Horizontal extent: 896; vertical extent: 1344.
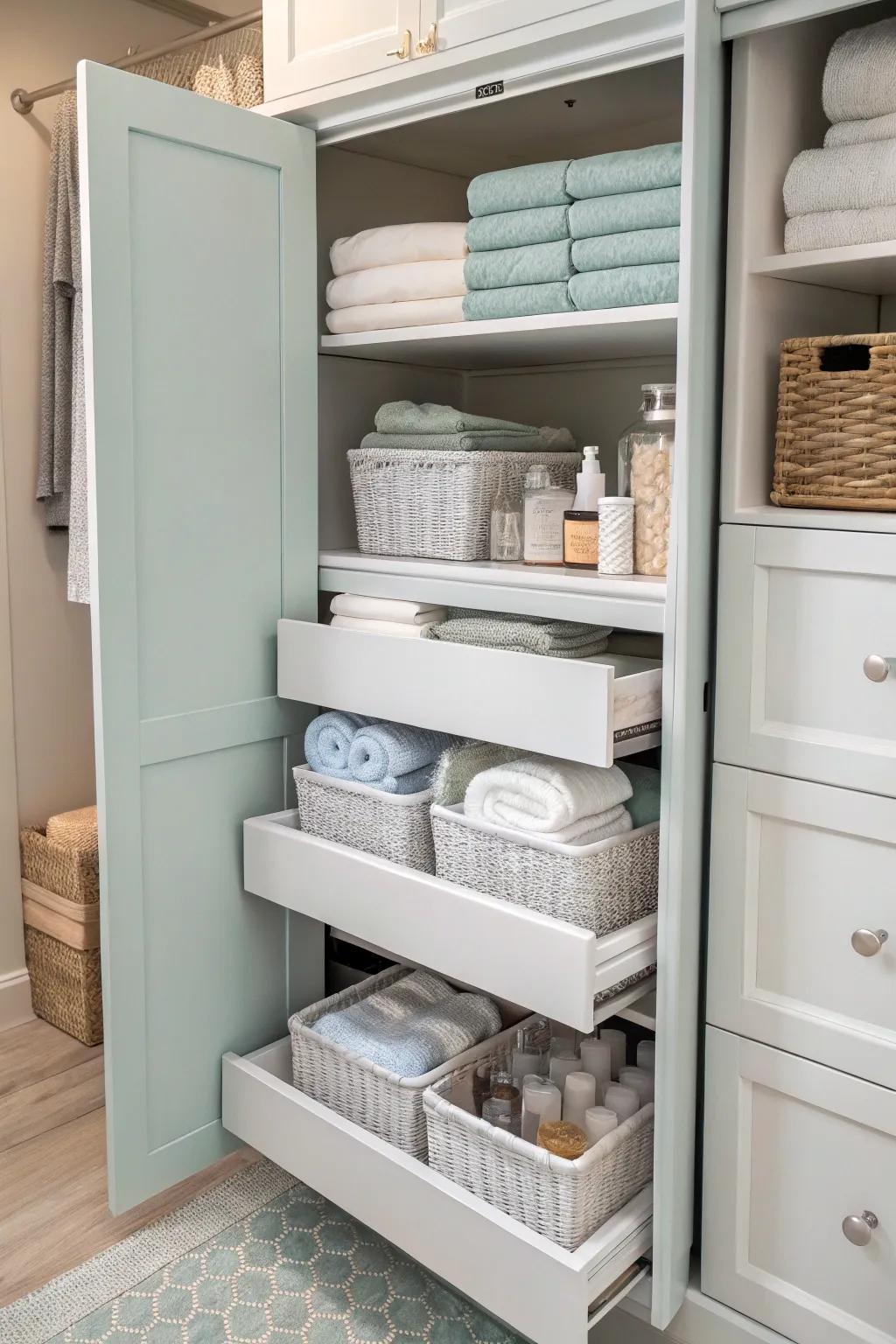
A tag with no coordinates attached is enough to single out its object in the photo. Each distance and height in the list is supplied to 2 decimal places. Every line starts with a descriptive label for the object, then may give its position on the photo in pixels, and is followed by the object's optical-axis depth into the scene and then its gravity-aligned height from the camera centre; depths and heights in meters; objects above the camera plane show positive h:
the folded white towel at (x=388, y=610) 1.77 -0.12
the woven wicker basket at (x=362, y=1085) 1.67 -0.82
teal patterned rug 1.63 -1.11
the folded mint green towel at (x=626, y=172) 1.43 +0.46
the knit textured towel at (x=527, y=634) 1.61 -0.14
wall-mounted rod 1.86 +0.81
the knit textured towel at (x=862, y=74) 1.29 +0.51
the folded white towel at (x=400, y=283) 1.72 +0.38
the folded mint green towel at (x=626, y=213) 1.44 +0.41
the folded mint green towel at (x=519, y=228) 1.56 +0.42
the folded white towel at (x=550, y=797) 1.48 -0.34
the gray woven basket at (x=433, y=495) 1.76 +0.06
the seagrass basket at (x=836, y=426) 1.30 +0.12
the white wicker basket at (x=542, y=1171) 1.45 -0.83
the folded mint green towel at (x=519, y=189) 1.56 +0.47
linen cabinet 1.44 -0.16
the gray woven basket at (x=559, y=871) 1.46 -0.44
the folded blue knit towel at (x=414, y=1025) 1.72 -0.77
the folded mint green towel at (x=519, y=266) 1.56 +0.37
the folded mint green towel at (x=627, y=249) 1.44 +0.36
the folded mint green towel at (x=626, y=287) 1.45 +0.32
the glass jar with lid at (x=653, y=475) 1.54 +0.08
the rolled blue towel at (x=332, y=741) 1.82 -0.33
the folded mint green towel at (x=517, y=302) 1.57 +0.32
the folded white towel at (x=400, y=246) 1.73 +0.44
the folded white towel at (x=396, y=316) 1.73 +0.34
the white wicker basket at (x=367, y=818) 1.71 -0.43
